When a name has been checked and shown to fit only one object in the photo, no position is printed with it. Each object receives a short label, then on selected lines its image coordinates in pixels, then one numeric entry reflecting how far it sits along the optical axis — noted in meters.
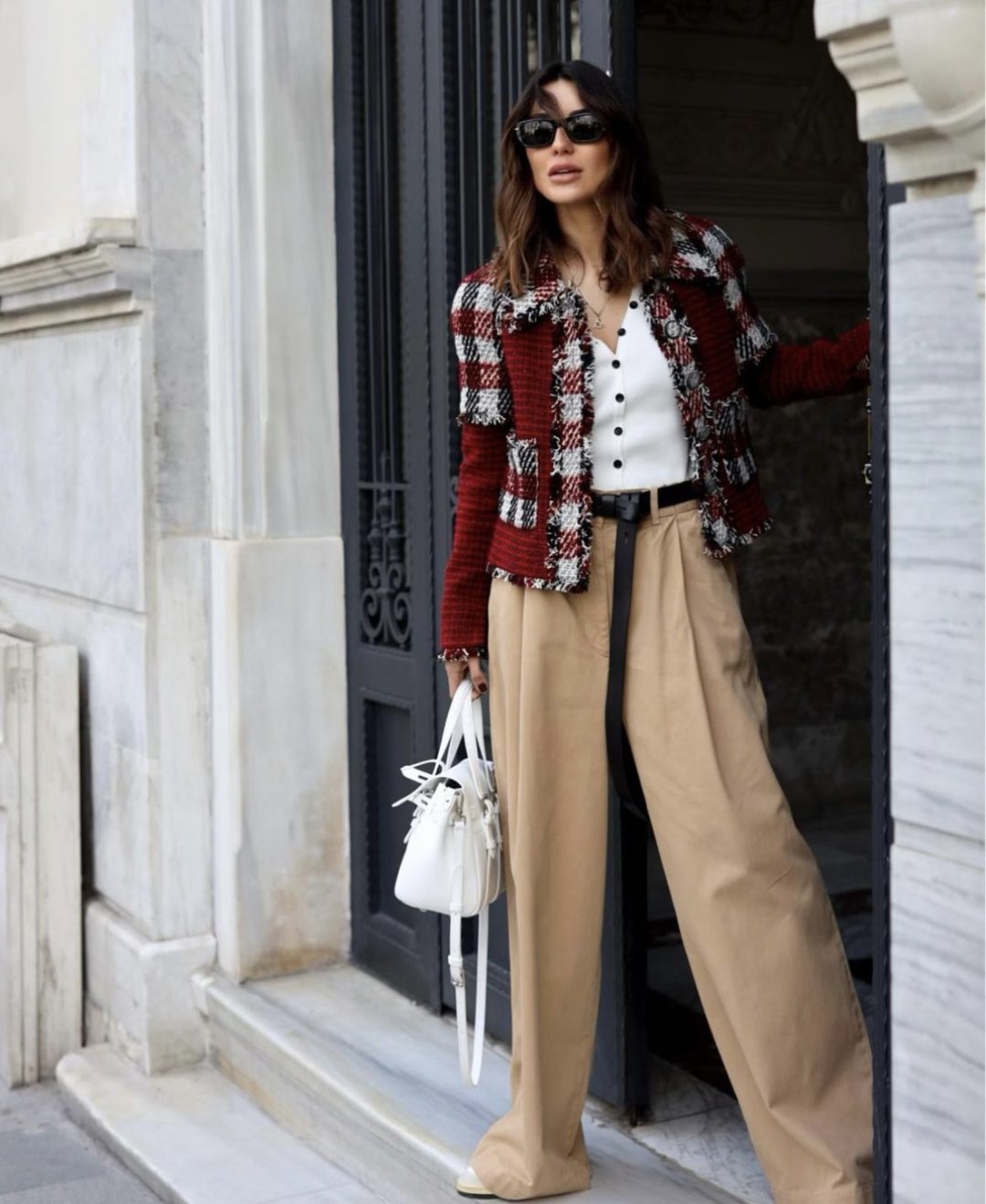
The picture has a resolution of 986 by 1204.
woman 3.20
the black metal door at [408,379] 4.03
